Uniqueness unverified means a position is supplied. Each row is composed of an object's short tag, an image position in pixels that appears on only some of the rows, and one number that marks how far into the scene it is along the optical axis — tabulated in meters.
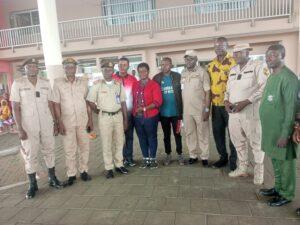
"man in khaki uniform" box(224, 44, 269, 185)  3.97
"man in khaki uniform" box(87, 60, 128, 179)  4.66
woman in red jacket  4.89
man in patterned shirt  4.55
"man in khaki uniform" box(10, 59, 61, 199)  4.16
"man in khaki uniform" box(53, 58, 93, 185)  4.45
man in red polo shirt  5.11
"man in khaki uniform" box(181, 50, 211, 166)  4.75
